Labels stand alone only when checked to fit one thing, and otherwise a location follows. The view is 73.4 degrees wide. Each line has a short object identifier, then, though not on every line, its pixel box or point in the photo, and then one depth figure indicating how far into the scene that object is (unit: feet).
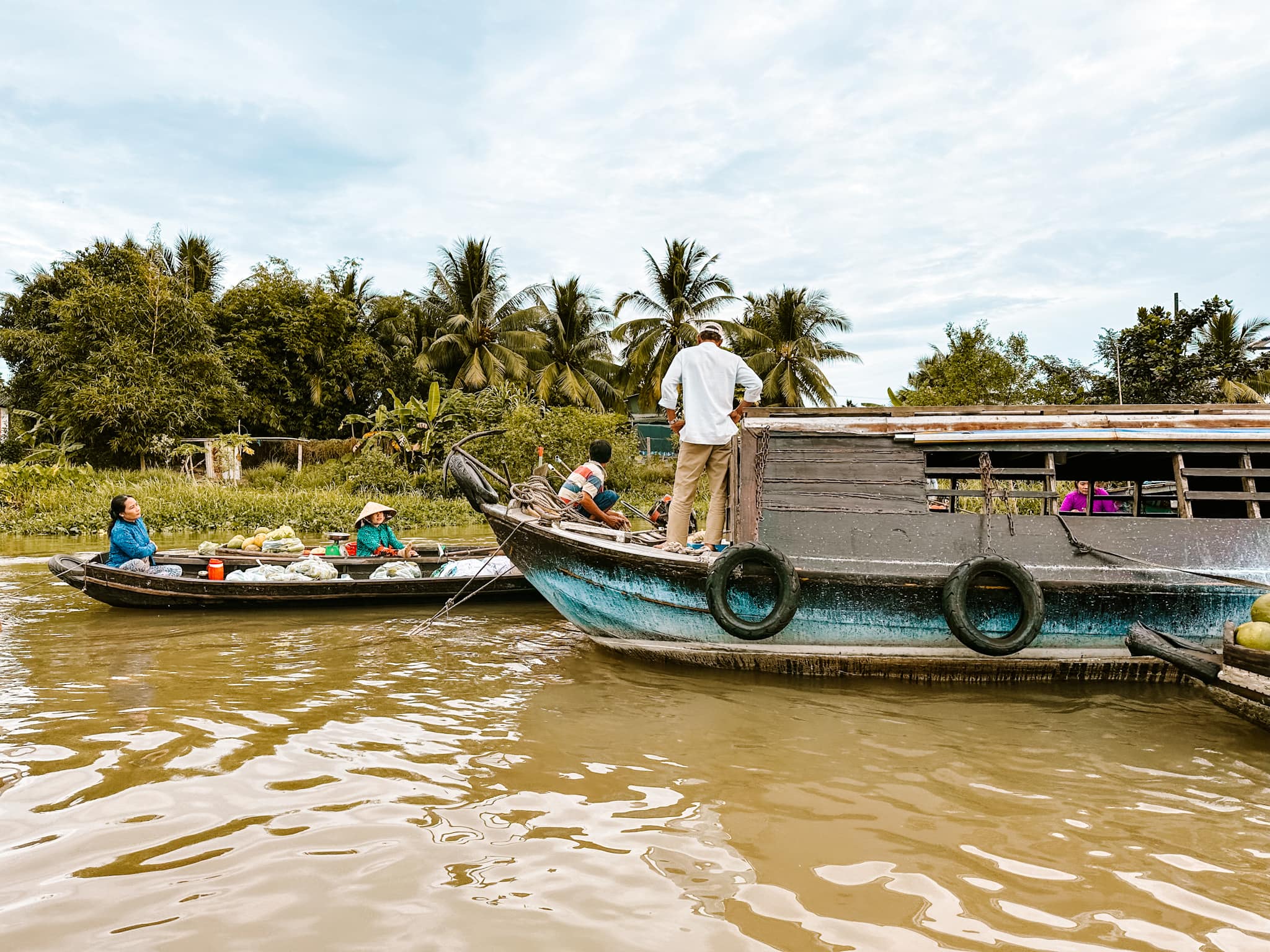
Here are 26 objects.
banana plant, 74.74
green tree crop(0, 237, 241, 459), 73.20
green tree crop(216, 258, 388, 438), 88.48
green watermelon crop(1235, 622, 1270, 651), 13.28
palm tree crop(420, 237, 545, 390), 94.17
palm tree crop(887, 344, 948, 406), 84.57
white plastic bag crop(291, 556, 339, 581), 27.27
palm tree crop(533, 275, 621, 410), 97.19
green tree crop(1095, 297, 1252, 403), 69.72
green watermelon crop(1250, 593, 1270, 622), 14.03
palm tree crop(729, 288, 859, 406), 92.38
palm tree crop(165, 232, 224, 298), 98.12
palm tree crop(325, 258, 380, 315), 98.94
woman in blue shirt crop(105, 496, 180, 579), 26.30
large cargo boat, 17.34
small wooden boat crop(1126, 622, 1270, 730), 13.11
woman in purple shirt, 26.84
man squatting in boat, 24.76
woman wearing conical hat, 29.94
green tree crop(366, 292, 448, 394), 97.96
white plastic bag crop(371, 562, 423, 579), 28.09
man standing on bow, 19.04
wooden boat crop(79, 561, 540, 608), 25.80
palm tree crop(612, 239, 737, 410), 92.73
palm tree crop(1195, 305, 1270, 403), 70.85
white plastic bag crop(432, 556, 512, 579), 27.96
